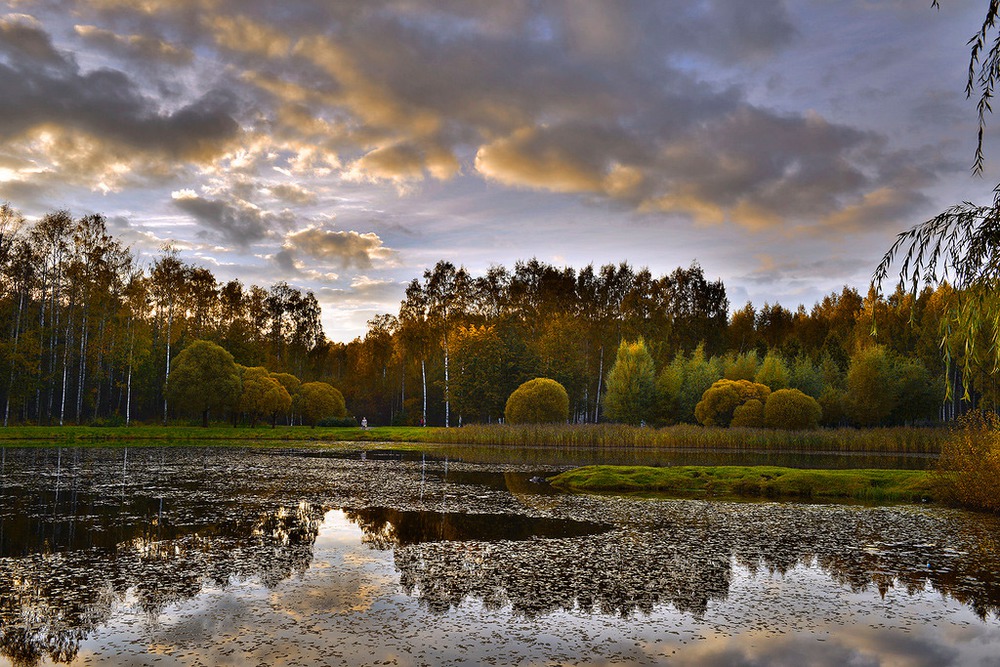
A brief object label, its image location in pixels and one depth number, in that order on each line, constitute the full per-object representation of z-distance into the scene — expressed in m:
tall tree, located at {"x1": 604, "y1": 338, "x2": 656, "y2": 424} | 56.19
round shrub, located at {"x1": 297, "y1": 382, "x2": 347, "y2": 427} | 62.59
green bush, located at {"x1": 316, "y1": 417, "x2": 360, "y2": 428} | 65.44
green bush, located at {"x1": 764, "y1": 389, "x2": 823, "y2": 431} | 46.56
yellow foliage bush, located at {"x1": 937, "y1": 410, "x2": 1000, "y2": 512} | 18.47
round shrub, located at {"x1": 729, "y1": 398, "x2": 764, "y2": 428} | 47.25
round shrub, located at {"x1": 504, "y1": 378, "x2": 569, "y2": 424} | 51.31
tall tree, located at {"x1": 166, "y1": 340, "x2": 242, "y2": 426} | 53.53
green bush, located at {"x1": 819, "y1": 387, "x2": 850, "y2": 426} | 54.69
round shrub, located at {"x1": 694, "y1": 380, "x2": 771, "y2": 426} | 49.16
